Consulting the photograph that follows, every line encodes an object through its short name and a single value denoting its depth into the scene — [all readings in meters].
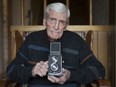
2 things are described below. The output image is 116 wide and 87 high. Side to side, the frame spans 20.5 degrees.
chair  1.99
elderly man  2.01
